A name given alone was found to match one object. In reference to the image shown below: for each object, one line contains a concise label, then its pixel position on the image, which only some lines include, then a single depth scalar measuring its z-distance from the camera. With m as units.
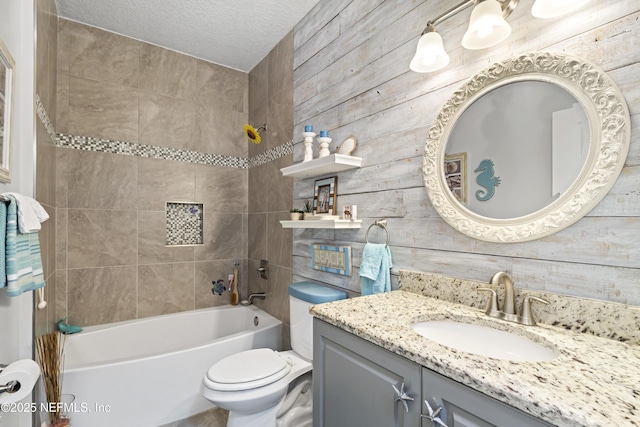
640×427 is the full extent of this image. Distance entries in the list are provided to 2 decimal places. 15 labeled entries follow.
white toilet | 1.40
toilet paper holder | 0.98
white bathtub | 1.63
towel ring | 1.49
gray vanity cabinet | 0.63
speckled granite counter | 0.51
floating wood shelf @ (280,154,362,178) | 1.57
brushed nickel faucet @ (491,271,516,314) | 0.97
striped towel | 0.97
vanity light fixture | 0.87
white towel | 1.04
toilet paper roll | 0.97
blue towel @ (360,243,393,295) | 1.43
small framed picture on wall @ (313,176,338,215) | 1.83
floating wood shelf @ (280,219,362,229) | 1.57
